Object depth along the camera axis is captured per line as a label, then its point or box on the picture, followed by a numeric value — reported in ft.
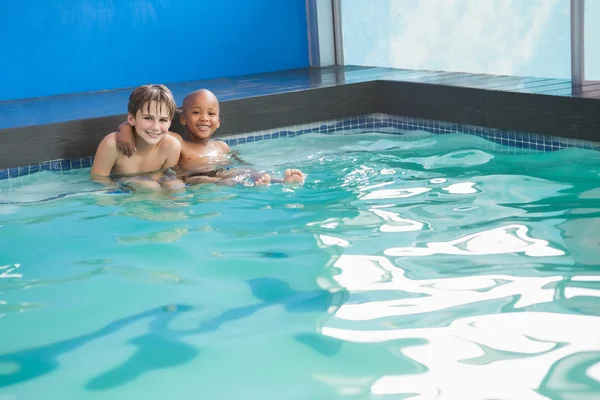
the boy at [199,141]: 15.16
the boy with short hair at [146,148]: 14.76
